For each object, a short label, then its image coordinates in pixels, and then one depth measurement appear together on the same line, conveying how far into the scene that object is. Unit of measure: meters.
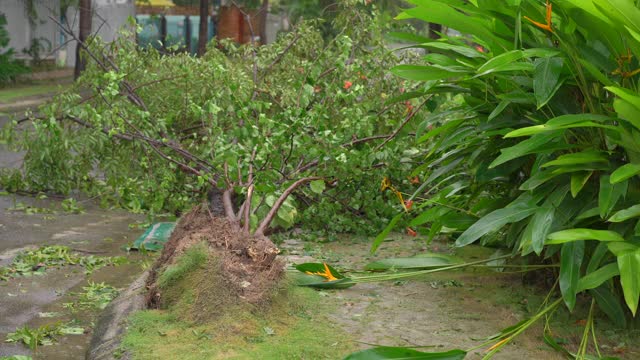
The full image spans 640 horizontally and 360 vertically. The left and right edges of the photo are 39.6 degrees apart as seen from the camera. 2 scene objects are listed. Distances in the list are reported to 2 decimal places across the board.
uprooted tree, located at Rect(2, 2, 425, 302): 5.81
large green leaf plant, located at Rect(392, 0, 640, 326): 3.79
